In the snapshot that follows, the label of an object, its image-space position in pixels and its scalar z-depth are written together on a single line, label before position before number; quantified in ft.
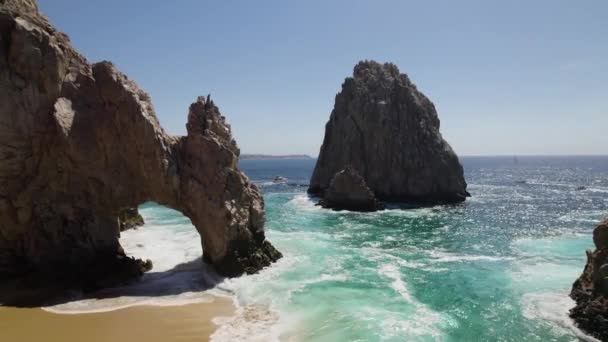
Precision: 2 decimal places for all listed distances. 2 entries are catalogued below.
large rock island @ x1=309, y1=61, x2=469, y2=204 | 246.27
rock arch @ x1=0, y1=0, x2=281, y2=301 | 82.33
